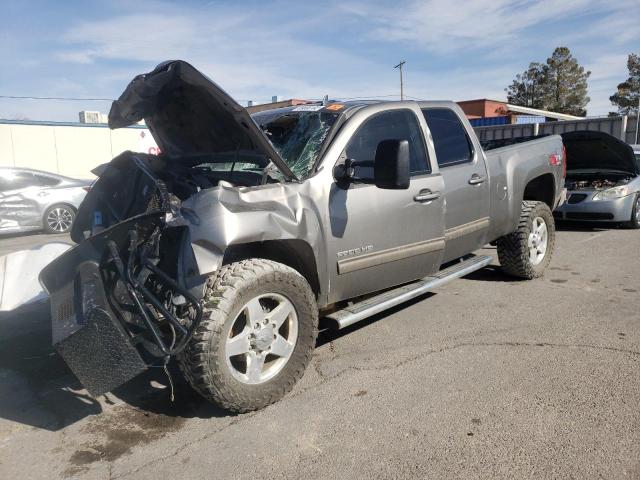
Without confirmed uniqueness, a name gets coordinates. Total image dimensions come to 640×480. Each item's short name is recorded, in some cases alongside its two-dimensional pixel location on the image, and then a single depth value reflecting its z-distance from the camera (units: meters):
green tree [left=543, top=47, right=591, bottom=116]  52.31
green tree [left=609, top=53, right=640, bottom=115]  47.06
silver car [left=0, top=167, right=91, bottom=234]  10.63
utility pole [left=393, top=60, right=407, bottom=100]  47.18
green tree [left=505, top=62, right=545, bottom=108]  54.16
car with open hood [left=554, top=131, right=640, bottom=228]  9.12
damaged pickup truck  2.96
